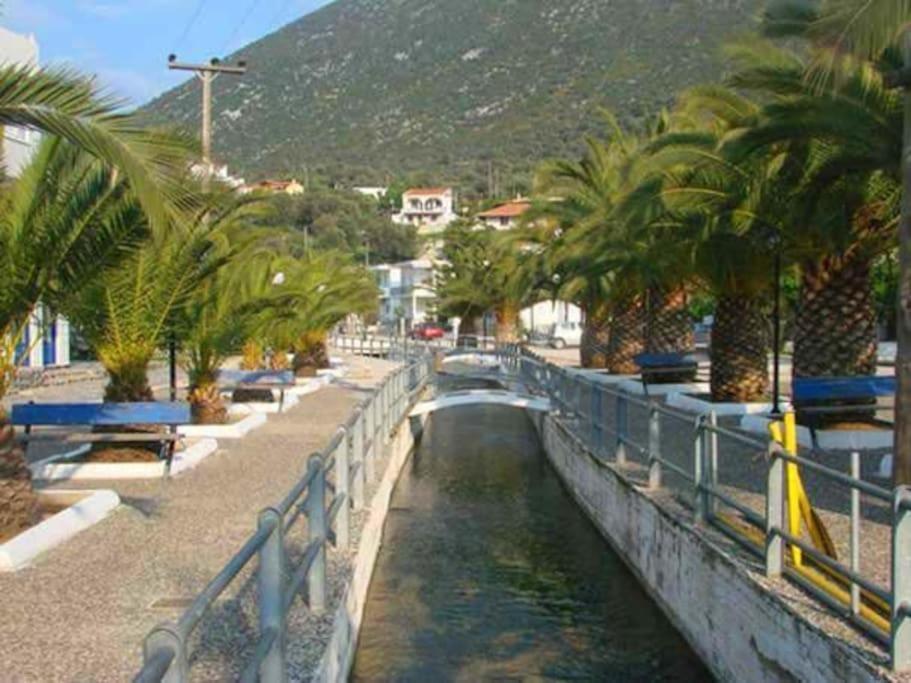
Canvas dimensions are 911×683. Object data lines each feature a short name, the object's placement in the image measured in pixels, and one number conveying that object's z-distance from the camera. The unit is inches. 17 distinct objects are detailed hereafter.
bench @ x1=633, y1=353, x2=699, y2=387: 993.5
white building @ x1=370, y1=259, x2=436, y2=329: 4124.0
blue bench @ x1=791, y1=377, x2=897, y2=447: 614.5
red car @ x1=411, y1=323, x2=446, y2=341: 3221.0
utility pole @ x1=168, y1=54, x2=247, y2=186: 1115.2
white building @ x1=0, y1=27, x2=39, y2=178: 1173.7
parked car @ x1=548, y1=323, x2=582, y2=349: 2764.8
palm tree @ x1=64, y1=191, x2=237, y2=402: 581.9
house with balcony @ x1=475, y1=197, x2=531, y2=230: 4970.5
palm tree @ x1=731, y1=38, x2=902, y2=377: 513.7
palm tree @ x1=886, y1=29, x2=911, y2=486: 402.0
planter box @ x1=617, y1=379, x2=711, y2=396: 1026.1
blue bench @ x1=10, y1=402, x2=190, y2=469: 544.4
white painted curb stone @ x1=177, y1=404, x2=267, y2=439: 761.6
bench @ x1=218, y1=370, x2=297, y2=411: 982.4
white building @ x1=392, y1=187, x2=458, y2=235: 6663.4
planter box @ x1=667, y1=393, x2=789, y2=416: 830.5
